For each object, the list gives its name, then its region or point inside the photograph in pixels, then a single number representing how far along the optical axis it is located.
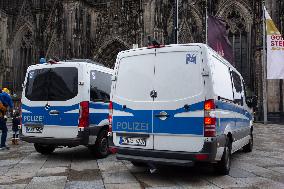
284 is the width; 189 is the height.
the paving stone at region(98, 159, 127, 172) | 7.03
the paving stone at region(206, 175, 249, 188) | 5.62
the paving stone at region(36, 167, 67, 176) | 6.55
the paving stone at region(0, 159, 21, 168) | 7.58
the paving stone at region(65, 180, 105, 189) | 5.44
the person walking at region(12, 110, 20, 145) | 11.63
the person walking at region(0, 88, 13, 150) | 9.90
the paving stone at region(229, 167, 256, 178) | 6.45
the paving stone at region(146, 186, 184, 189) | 5.47
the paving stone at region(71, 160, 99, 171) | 7.19
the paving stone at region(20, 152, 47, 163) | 8.01
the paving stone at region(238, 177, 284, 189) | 5.61
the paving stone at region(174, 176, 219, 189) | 5.57
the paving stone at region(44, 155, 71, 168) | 7.46
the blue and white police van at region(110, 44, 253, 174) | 5.59
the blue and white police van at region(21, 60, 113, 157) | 7.81
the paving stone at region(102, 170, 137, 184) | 5.89
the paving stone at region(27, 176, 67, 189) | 5.49
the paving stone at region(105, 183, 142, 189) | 5.46
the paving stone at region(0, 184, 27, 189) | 5.49
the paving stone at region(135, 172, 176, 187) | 5.67
